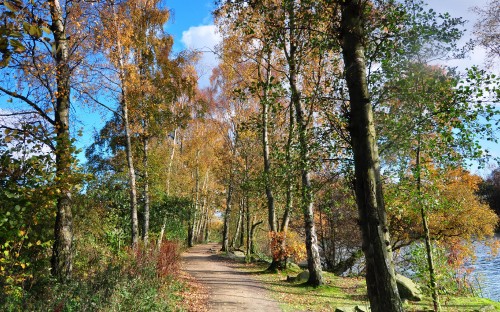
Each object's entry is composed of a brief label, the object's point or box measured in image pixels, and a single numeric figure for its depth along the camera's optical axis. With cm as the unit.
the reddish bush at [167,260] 930
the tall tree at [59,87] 625
